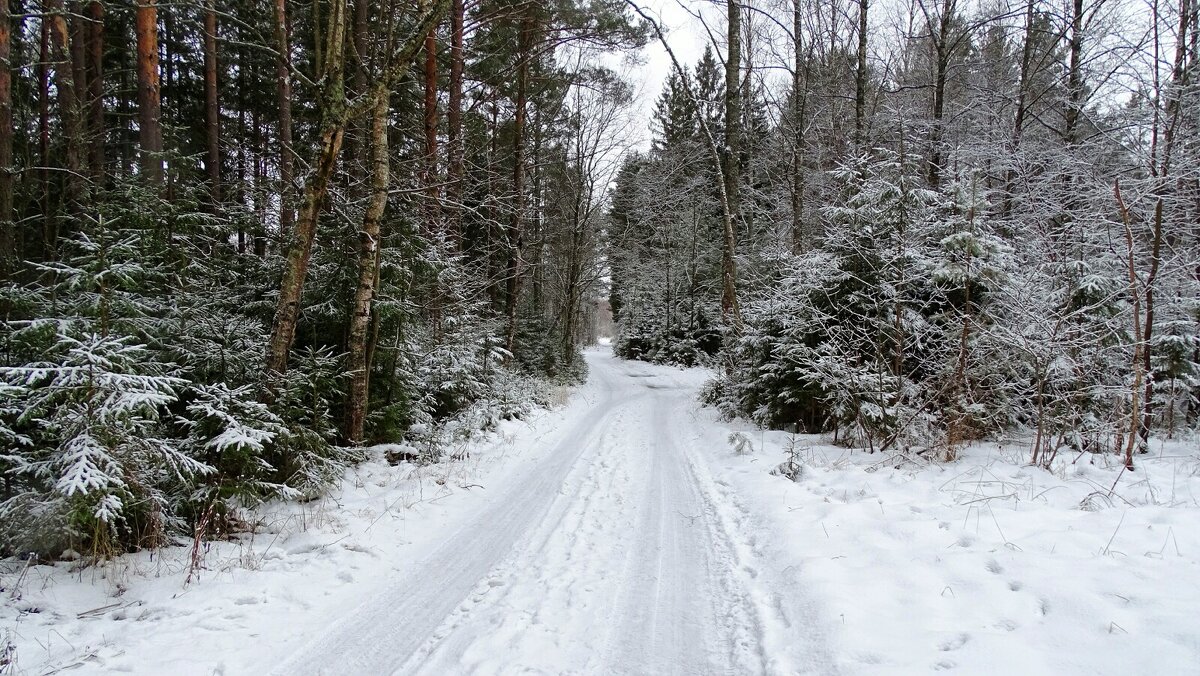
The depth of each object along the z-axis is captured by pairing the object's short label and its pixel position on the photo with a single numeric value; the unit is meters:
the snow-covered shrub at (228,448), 4.33
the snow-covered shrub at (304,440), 5.11
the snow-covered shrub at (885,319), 7.17
